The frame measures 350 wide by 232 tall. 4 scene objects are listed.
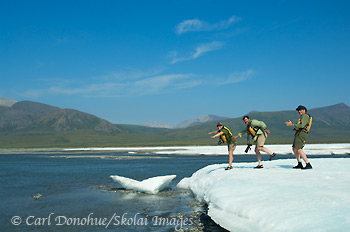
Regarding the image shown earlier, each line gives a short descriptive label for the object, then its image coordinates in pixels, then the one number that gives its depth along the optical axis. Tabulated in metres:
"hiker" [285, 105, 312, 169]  12.52
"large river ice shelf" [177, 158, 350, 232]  6.73
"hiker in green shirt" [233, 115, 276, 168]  13.81
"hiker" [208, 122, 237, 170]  14.35
